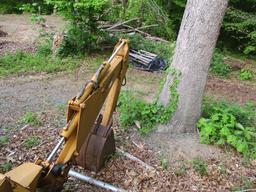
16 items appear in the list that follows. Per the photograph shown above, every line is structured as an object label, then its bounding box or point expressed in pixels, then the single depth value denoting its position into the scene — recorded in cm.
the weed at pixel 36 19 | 588
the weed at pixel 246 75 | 586
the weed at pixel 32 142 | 295
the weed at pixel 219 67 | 590
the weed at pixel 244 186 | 266
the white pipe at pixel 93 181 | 248
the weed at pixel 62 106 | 375
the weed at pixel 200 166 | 278
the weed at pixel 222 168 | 282
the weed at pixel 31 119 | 335
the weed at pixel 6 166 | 261
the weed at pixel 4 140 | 299
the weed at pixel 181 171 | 274
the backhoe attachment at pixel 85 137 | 181
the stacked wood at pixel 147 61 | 560
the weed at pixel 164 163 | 279
